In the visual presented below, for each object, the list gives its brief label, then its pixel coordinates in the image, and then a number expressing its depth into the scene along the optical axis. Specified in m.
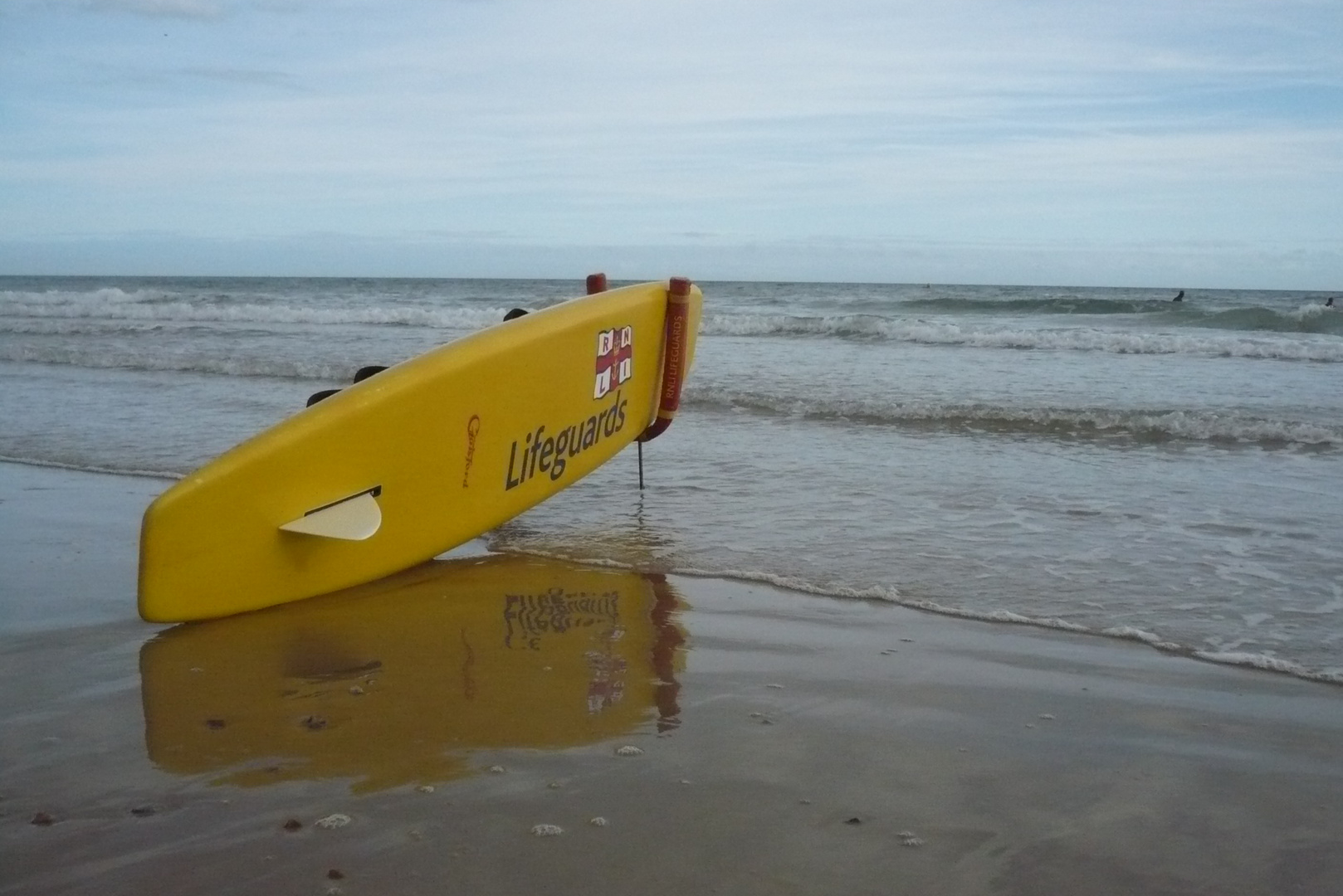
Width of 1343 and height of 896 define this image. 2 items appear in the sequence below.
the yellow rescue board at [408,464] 3.68
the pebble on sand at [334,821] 2.26
